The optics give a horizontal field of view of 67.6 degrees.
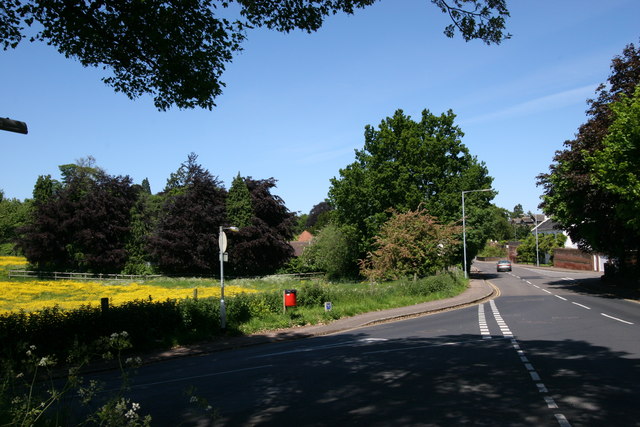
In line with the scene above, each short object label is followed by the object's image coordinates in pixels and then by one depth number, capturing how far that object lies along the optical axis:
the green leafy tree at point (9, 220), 79.50
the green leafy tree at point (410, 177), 41.38
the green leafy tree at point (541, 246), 77.38
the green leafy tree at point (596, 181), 27.05
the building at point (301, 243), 74.97
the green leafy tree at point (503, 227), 115.31
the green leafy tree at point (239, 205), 57.00
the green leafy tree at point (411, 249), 30.17
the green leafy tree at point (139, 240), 58.41
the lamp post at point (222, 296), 16.52
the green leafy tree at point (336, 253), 49.84
